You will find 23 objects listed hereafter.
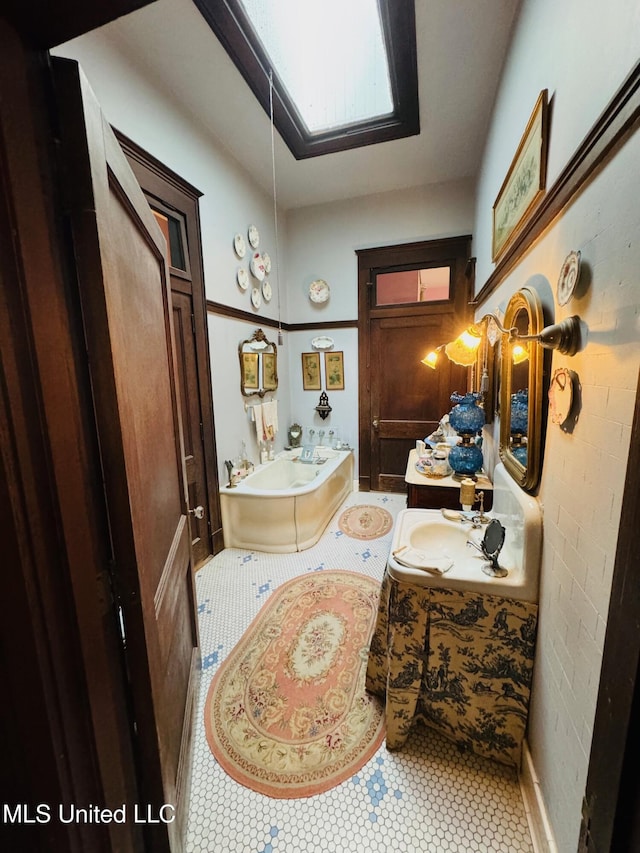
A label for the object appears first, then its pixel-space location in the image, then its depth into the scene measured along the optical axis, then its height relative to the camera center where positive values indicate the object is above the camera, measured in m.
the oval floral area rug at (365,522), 3.02 -1.47
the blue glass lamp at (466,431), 2.15 -0.41
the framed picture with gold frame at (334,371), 3.93 +0.04
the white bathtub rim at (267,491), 2.69 -0.97
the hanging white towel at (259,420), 3.30 -0.45
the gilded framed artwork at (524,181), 1.20 +0.84
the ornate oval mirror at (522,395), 1.16 -0.11
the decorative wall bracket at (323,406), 4.02 -0.40
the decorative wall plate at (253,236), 3.12 +1.35
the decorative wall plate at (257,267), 3.17 +1.07
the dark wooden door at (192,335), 2.23 +0.31
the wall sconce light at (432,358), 2.37 +0.10
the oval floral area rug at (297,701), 1.25 -1.49
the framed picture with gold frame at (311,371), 4.02 +0.04
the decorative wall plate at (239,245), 2.90 +1.17
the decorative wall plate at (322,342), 3.93 +0.39
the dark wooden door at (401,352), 3.45 +0.23
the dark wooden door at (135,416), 0.60 -0.09
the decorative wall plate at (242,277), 2.98 +0.91
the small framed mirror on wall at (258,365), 3.08 +0.11
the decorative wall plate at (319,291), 3.83 +0.99
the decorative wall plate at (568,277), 0.87 +0.25
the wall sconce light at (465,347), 1.81 +0.15
